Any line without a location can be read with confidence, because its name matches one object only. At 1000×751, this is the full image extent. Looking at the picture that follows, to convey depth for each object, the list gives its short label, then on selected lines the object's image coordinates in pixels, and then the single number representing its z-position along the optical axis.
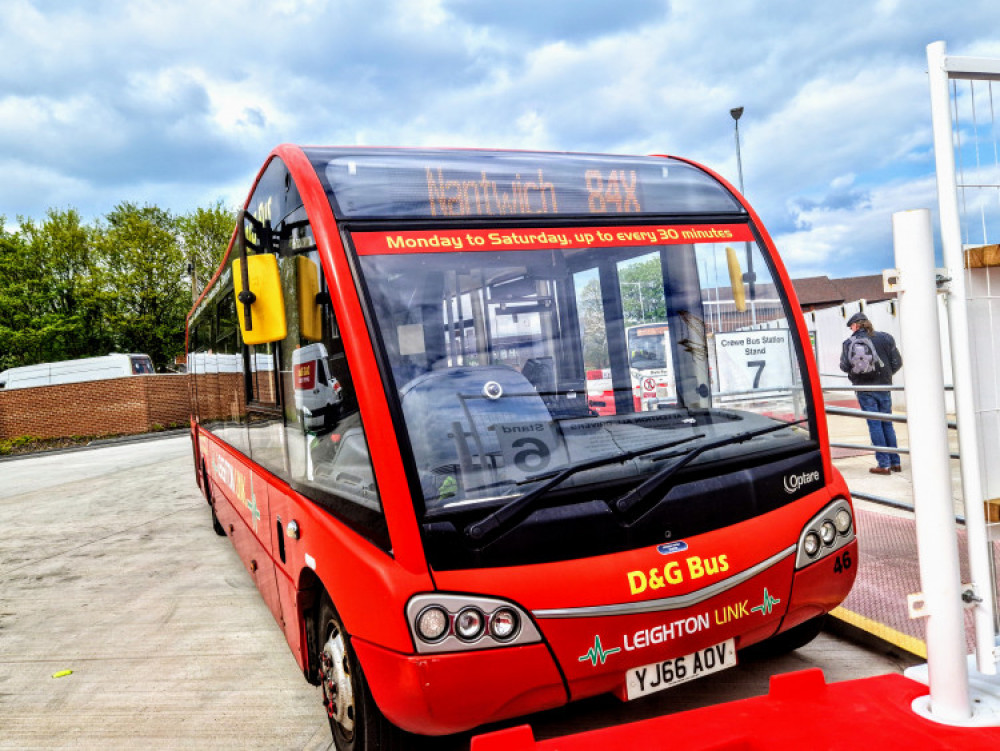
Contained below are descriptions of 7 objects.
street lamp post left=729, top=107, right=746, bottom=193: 25.84
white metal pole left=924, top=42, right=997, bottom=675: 2.42
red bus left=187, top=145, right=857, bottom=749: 2.66
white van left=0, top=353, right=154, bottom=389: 35.03
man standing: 8.52
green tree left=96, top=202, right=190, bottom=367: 44.59
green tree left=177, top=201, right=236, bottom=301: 48.22
